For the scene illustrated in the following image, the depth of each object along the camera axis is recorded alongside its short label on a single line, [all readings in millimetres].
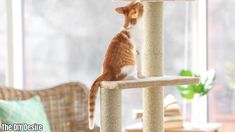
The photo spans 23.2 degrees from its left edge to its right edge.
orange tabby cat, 2420
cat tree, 2442
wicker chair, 3797
